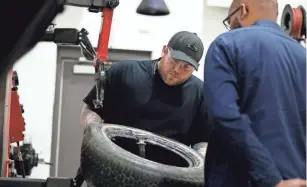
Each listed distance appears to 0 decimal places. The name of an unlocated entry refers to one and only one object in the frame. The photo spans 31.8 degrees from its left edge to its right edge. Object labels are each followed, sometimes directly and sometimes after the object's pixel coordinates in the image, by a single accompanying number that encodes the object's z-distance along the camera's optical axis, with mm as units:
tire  2133
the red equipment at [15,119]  3657
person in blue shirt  1739
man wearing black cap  3037
